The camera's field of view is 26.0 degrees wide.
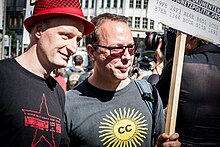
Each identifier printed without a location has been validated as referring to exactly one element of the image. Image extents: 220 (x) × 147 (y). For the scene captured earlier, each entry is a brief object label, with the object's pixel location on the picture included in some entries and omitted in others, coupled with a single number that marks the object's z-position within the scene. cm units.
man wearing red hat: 234
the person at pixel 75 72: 762
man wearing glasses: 294
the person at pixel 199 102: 345
